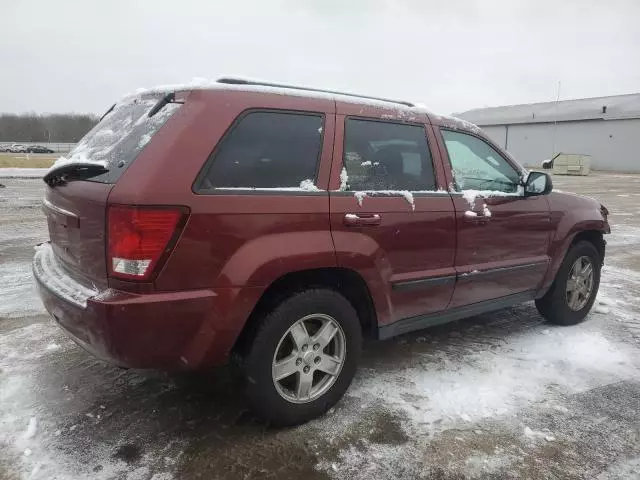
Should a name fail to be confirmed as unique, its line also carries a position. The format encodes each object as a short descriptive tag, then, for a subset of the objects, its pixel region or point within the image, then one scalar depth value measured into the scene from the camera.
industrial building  44.06
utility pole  49.75
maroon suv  2.44
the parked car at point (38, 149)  60.16
